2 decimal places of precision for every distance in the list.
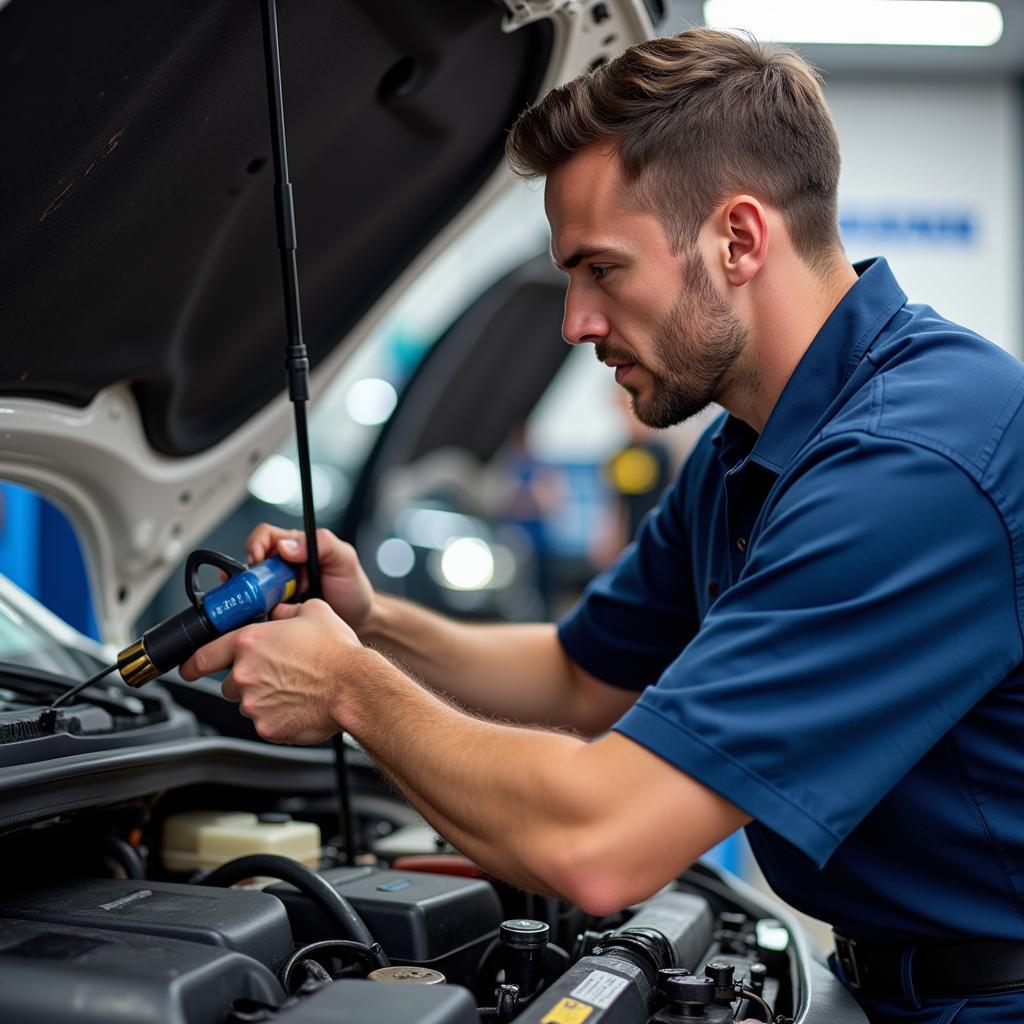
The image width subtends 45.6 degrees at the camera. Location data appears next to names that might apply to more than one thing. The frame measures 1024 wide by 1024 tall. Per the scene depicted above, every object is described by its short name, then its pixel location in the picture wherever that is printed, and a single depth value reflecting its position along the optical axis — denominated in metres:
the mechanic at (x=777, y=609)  0.92
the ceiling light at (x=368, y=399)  5.76
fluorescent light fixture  6.25
